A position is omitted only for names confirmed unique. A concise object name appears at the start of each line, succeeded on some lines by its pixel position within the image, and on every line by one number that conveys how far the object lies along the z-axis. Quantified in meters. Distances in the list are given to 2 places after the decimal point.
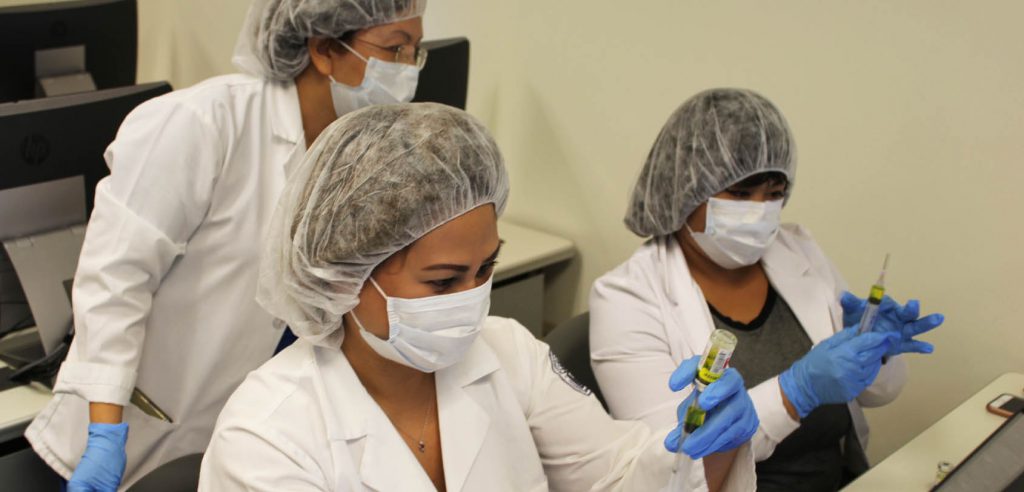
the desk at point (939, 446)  1.36
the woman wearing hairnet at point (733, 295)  1.56
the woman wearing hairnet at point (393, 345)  1.06
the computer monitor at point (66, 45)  2.46
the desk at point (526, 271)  2.31
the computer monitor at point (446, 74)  2.29
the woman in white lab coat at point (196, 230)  1.45
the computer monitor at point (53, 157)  1.56
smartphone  1.57
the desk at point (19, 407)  1.58
